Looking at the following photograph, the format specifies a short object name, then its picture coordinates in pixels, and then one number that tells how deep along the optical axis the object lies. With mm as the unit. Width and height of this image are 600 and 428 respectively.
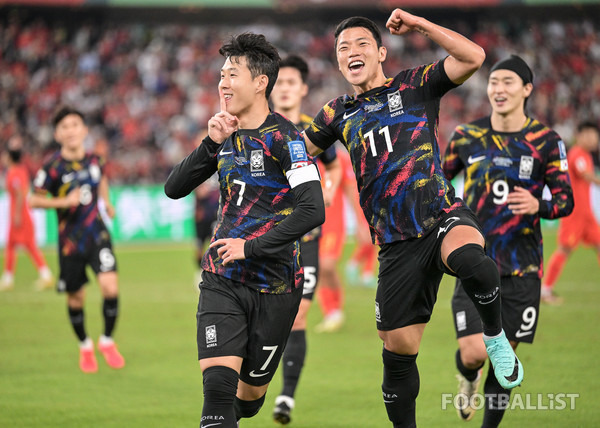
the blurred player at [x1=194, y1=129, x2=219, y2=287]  29489
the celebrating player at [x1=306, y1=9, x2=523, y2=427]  9180
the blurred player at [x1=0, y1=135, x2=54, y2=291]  29047
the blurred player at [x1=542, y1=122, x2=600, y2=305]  24031
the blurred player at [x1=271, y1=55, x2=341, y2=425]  12641
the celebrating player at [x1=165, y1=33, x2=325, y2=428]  8625
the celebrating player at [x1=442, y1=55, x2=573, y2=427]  11367
